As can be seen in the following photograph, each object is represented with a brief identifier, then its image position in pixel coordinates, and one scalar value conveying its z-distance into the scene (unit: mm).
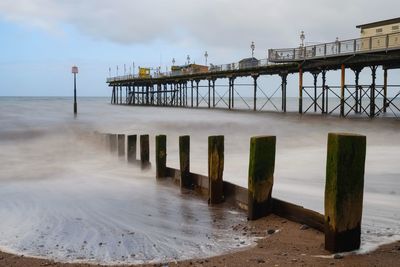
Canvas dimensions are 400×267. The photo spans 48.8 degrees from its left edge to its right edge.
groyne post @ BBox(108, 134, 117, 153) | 14032
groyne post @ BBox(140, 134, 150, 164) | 11516
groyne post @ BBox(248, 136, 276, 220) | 6227
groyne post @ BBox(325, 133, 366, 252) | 4707
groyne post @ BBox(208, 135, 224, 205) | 7672
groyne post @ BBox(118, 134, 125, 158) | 13270
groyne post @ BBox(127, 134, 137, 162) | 12336
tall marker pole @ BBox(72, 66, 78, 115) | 36219
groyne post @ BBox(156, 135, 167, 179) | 10219
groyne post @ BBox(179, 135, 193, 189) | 9172
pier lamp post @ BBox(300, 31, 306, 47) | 38931
